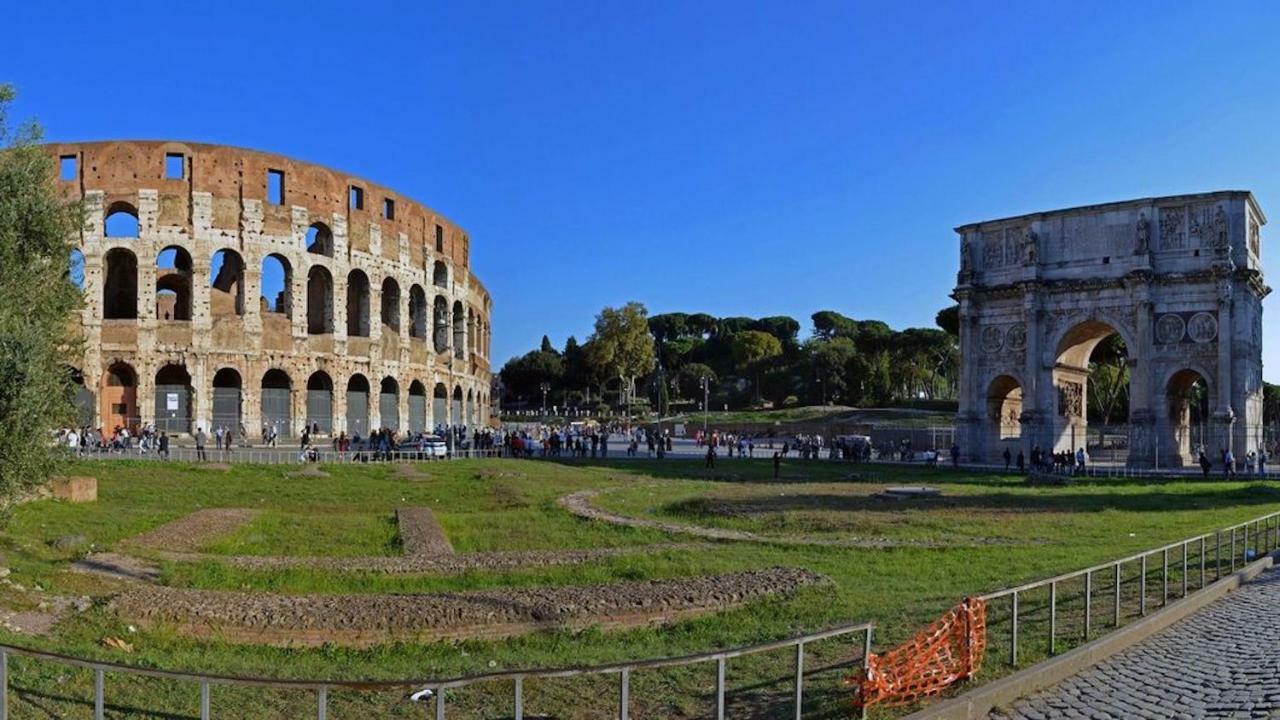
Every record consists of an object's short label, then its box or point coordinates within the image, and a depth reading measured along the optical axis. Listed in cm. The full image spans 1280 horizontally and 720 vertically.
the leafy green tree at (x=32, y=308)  1067
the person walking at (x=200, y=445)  3005
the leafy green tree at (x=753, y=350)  10350
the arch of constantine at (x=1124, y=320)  3834
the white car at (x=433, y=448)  3531
